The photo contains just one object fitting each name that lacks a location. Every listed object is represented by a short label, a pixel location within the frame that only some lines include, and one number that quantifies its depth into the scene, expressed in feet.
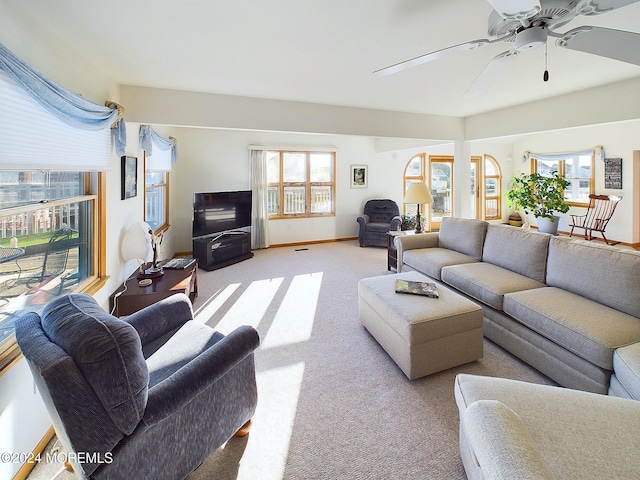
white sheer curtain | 20.67
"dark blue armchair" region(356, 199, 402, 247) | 21.65
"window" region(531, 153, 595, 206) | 22.72
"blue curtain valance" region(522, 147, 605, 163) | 21.49
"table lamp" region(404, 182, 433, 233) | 15.15
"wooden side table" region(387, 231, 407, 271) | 15.64
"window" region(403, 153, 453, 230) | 26.03
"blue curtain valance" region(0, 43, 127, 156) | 4.56
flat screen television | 17.04
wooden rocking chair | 20.88
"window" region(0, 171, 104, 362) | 5.24
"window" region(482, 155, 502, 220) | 28.27
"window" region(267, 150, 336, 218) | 21.93
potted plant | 18.80
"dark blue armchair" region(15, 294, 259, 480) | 3.44
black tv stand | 16.62
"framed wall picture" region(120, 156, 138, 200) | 9.93
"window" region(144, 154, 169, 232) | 14.66
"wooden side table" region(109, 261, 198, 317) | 8.95
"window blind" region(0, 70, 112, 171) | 4.83
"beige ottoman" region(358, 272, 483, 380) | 7.00
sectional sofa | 5.85
